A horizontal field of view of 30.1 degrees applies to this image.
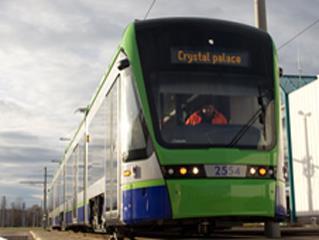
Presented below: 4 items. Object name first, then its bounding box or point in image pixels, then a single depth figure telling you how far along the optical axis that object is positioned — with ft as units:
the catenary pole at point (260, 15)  46.26
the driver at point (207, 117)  29.35
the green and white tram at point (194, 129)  28.02
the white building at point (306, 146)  101.04
